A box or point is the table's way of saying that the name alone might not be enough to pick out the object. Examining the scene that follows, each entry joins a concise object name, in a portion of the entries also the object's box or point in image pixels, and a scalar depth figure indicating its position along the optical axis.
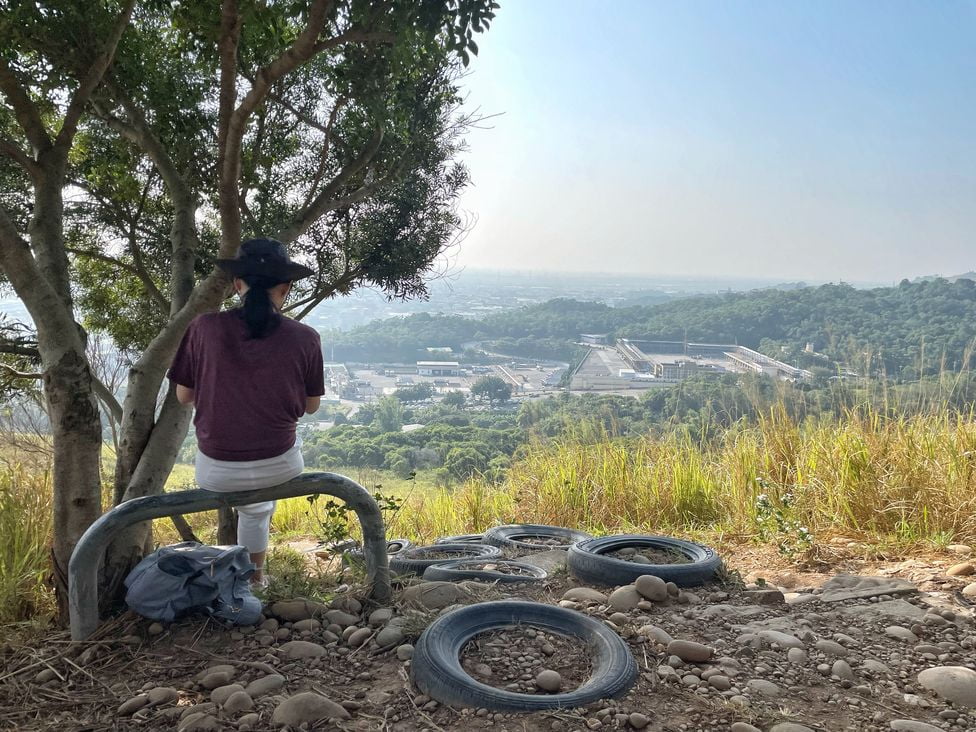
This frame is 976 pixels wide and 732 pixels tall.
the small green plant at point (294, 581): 3.44
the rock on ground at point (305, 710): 2.40
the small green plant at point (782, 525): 5.07
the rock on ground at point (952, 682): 2.71
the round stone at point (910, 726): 2.44
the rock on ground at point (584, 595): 3.75
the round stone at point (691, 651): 2.91
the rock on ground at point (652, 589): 3.72
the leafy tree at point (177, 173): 3.50
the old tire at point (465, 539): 5.88
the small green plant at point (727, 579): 4.13
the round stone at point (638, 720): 2.37
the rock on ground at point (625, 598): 3.62
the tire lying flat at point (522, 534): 5.84
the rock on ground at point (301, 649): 2.93
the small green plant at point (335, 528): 3.84
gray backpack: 3.15
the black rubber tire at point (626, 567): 4.05
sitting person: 3.10
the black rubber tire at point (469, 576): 4.27
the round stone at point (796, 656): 2.99
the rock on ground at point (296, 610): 3.27
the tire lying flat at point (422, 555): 4.84
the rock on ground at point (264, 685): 2.63
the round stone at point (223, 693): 2.55
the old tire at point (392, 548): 4.74
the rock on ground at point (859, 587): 3.87
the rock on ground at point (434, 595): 3.46
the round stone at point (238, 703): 2.47
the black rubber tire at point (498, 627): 2.44
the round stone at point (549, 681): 2.61
